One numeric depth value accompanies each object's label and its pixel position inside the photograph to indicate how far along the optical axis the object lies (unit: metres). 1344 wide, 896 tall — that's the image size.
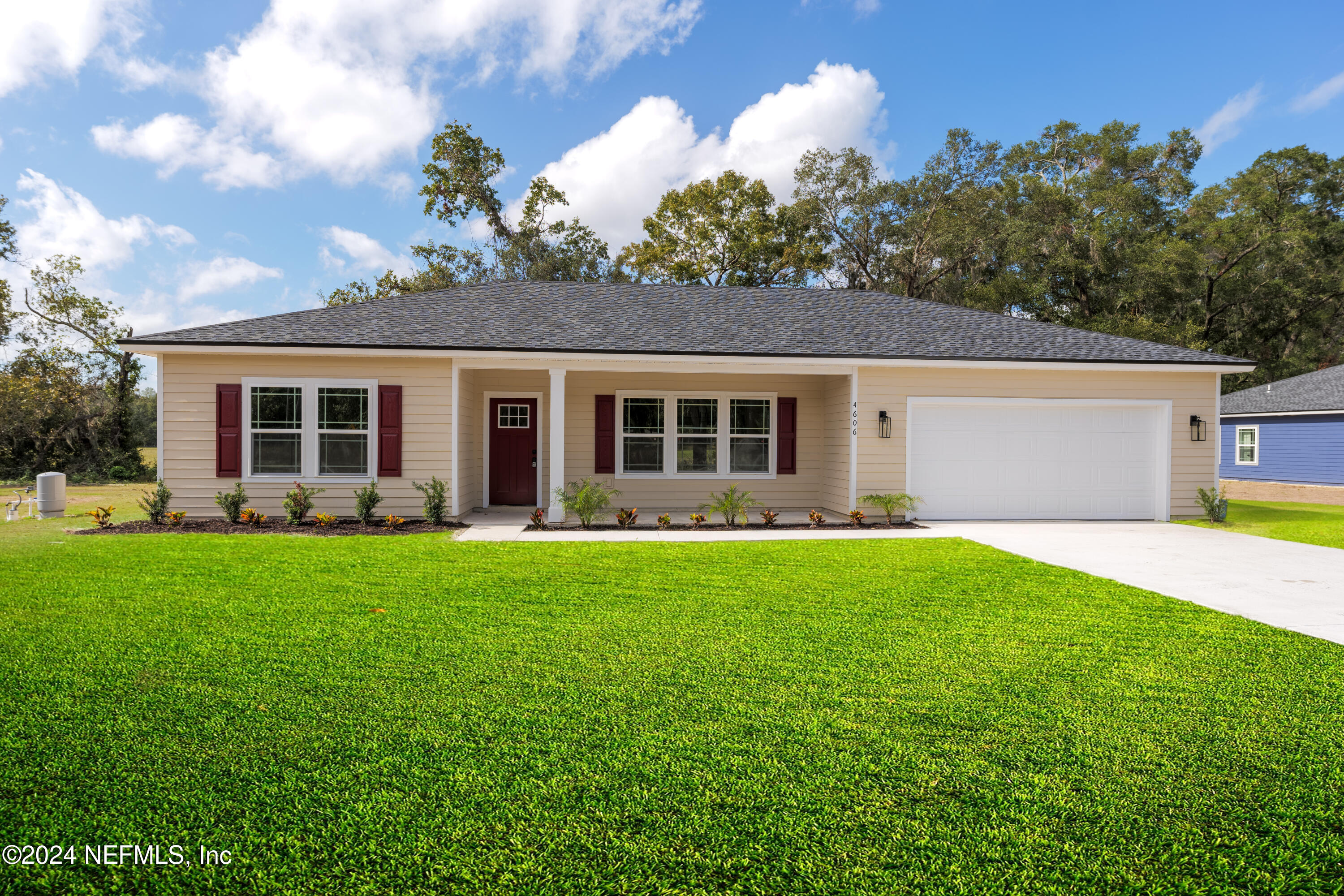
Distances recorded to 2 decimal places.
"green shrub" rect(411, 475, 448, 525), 10.98
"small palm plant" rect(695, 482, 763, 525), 11.18
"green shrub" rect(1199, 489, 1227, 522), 11.98
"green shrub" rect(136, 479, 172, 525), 10.57
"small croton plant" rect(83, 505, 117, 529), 10.37
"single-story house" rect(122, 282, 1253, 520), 11.11
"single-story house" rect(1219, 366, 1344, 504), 19.36
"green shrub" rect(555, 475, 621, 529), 10.84
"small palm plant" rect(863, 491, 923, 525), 11.48
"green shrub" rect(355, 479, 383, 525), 10.80
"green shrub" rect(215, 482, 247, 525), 10.67
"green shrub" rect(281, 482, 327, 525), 10.66
